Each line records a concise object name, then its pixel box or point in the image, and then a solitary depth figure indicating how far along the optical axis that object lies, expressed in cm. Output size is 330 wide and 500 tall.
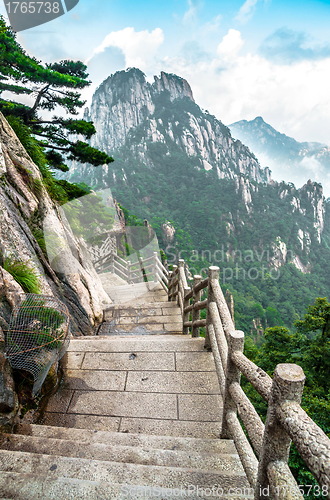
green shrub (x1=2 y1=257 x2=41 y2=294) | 275
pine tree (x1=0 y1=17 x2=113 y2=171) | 734
